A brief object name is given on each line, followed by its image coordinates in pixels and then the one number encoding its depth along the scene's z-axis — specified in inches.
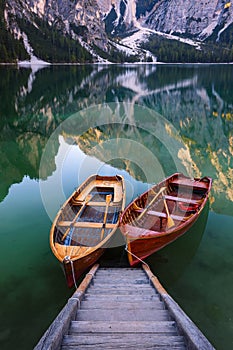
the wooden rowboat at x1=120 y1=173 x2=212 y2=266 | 349.1
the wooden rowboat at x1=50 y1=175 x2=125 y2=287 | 318.7
